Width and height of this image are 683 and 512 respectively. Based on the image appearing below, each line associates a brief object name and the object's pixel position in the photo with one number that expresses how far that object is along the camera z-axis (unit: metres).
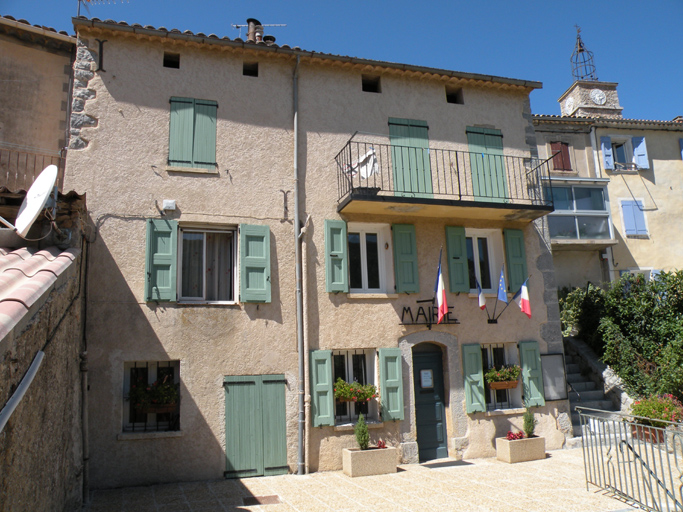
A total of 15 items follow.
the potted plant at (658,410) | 9.85
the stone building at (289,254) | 8.59
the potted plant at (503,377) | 10.16
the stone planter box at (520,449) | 9.41
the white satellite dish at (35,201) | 5.87
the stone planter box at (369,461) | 8.60
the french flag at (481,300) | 9.85
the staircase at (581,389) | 11.65
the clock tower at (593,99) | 21.53
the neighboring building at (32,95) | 9.59
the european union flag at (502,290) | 9.88
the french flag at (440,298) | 9.39
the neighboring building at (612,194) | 18.09
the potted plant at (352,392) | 9.11
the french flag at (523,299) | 9.95
